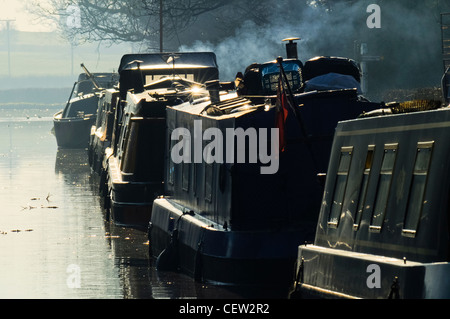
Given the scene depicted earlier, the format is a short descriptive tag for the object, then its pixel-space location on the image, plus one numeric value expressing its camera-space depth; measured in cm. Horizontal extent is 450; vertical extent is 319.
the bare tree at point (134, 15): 6228
